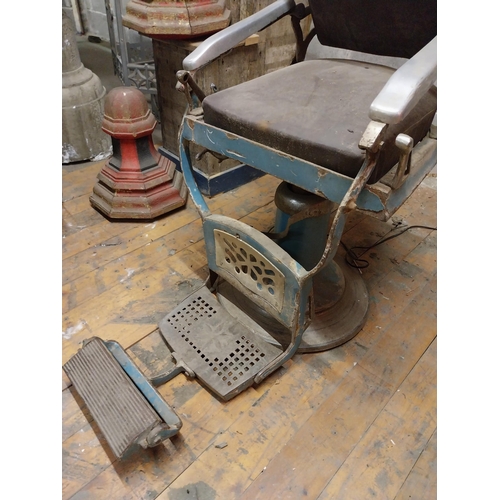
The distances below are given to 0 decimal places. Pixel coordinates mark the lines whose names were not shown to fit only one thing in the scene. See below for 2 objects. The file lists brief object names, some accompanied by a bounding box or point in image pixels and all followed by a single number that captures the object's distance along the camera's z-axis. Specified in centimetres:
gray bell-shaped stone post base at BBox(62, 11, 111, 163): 221
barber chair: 94
